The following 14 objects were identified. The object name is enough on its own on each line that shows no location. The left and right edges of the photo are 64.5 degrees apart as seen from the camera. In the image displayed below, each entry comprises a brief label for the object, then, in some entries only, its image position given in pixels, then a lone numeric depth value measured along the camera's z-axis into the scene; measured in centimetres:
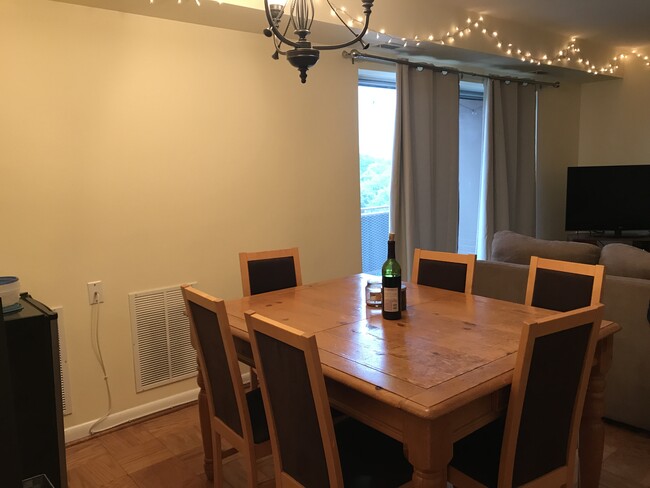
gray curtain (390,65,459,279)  414
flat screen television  520
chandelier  196
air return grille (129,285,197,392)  296
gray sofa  250
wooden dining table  135
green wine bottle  198
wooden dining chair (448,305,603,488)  144
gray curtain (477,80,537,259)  488
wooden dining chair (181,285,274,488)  182
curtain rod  373
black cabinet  186
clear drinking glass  221
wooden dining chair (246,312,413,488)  142
